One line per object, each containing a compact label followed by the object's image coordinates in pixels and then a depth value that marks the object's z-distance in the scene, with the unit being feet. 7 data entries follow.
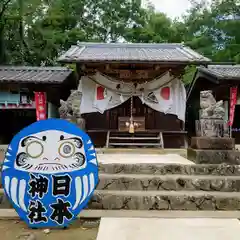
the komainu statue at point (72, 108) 19.02
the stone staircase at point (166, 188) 11.67
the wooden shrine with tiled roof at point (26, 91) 29.60
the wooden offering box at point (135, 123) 28.53
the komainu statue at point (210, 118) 16.11
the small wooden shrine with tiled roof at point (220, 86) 28.82
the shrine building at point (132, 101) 27.94
